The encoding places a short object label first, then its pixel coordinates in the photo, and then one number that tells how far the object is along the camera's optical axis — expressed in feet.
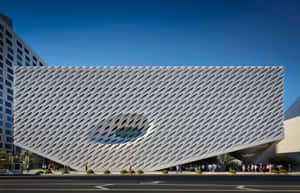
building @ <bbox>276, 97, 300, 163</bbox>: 183.32
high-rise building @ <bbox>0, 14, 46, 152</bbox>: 240.53
